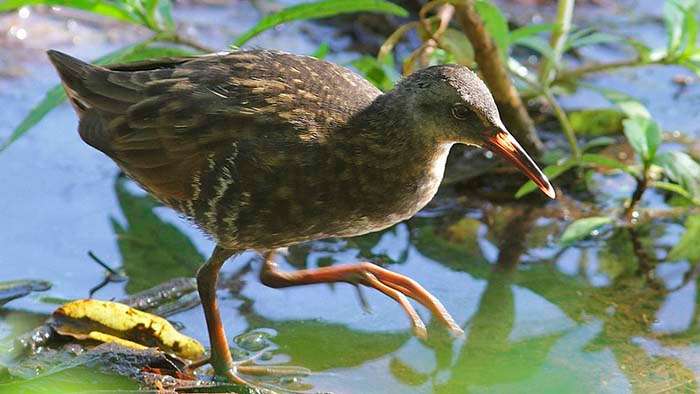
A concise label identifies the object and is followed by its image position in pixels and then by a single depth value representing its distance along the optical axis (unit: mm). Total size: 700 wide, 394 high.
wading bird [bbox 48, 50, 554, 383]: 8445
